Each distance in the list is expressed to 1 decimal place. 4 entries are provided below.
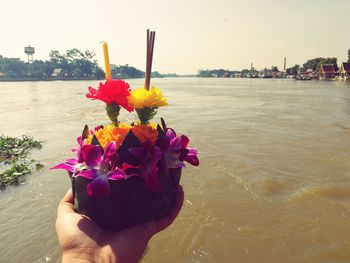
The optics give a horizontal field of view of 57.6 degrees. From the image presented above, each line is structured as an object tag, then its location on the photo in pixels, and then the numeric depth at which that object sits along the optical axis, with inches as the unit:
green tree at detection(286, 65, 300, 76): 4670.3
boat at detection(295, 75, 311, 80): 3606.3
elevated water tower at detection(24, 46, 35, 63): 4653.1
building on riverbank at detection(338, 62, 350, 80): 2982.3
